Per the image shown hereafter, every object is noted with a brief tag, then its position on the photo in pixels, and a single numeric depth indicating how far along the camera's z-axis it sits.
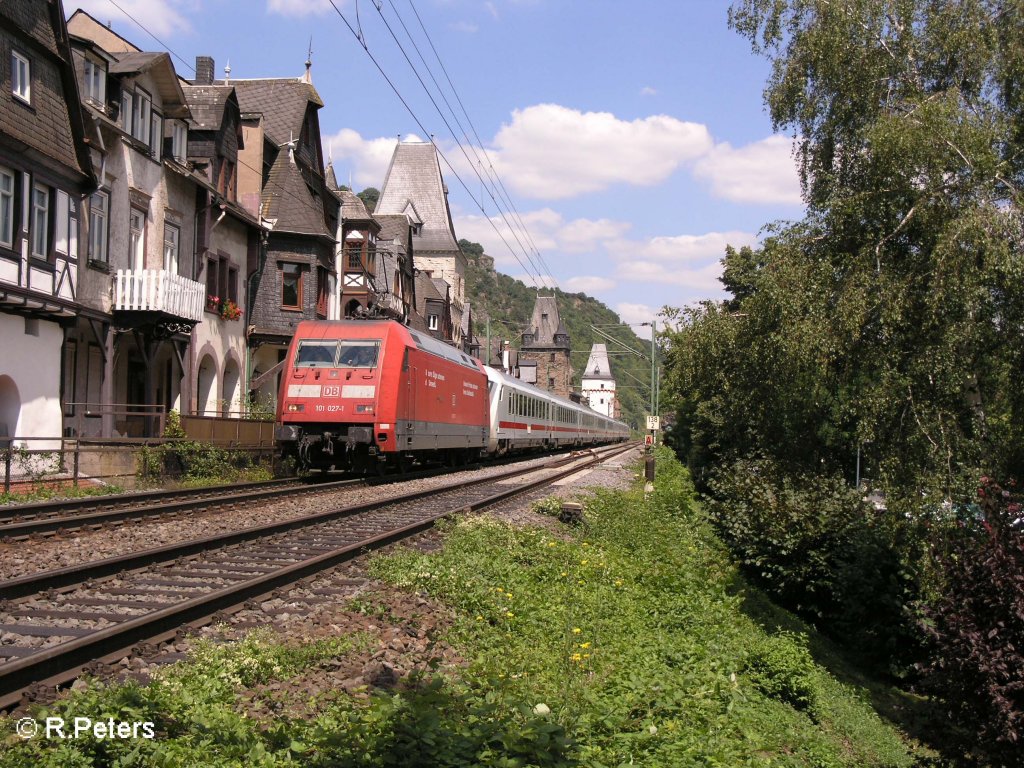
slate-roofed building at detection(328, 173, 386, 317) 38.78
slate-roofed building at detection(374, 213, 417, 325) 44.94
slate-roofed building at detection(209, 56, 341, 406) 31.78
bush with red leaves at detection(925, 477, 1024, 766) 8.45
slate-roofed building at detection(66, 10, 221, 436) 22.17
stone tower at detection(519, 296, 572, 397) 127.38
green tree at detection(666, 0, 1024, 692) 12.72
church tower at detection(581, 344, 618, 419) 142.25
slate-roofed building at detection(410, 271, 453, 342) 57.83
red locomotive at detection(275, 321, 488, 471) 19.80
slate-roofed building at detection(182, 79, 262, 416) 27.67
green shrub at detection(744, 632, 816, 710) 9.04
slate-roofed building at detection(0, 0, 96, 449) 18.55
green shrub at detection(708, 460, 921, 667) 14.52
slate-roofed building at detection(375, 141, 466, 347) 74.38
